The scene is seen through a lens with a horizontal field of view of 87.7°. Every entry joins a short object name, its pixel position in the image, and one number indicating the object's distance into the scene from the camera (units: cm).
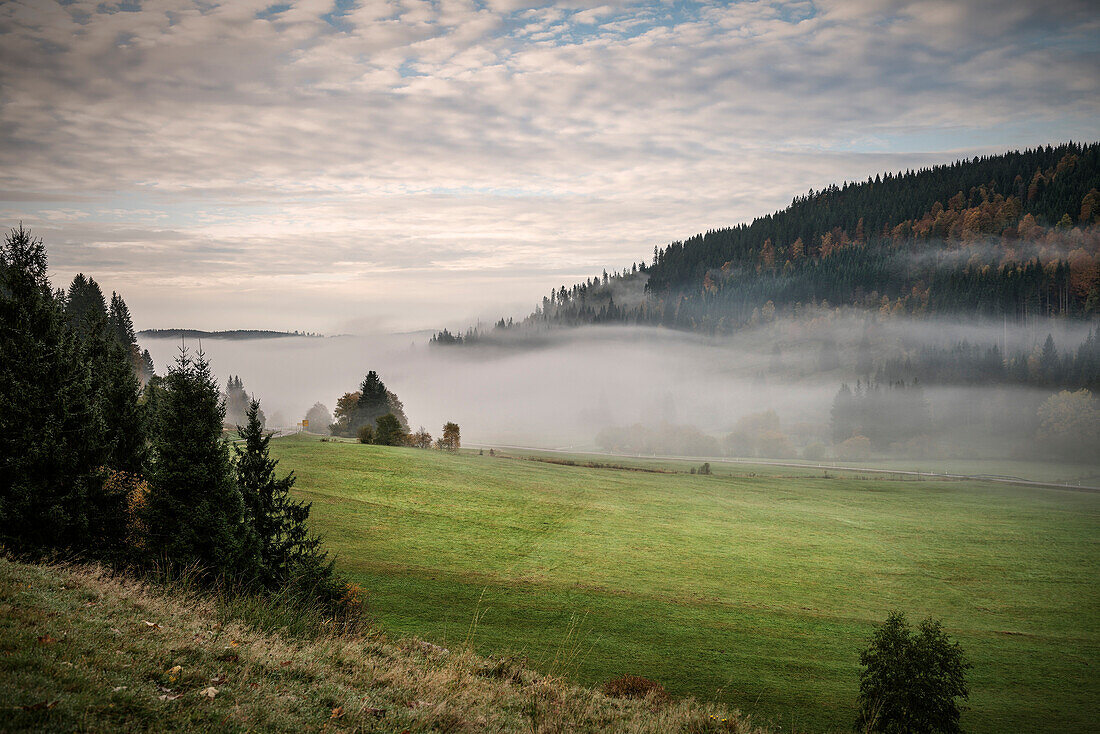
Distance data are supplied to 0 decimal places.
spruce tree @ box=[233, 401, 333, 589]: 2262
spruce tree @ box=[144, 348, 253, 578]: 2116
